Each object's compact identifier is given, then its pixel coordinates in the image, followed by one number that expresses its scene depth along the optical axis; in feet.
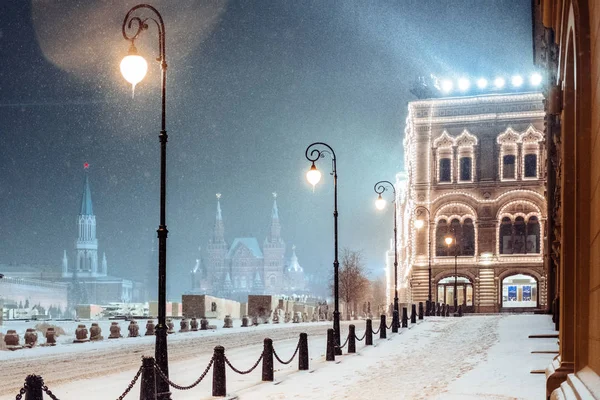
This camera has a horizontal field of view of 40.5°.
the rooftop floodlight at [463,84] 231.30
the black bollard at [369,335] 88.98
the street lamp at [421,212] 220.74
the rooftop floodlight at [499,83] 229.66
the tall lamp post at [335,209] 78.69
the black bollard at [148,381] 38.24
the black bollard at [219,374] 47.21
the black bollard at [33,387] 28.12
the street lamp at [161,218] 41.27
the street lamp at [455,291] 194.74
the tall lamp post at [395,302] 109.70
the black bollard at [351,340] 79.83
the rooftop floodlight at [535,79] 226.69
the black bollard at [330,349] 71.46
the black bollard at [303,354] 62.95
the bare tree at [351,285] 329.72
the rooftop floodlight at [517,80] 229.25
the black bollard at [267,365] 55.26
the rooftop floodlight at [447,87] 232.73
